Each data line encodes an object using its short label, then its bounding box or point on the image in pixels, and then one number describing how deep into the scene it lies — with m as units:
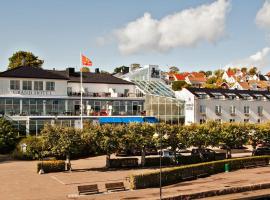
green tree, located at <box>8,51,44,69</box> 94.56
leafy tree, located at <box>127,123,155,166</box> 46.41
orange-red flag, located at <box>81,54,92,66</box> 60.25
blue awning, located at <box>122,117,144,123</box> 67.58
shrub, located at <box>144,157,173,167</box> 49.16
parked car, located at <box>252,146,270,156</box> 55.30
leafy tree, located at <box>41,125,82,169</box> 43.19
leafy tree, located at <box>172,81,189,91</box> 116.62
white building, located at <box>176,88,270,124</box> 75.88
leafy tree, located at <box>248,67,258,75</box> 192.50
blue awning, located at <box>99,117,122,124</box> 66.06
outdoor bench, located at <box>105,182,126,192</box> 34.12
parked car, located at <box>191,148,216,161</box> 51.88
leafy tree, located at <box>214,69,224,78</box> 188.90
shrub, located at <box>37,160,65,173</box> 43.20
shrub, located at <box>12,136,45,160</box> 50.72
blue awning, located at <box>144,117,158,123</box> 69.31
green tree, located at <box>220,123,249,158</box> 51.59
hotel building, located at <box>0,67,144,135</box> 61.59
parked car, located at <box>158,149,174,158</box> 51.94
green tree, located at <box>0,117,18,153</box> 54.69
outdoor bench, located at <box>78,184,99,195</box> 32.62
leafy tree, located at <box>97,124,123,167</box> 44.59
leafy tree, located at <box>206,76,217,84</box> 161.26
